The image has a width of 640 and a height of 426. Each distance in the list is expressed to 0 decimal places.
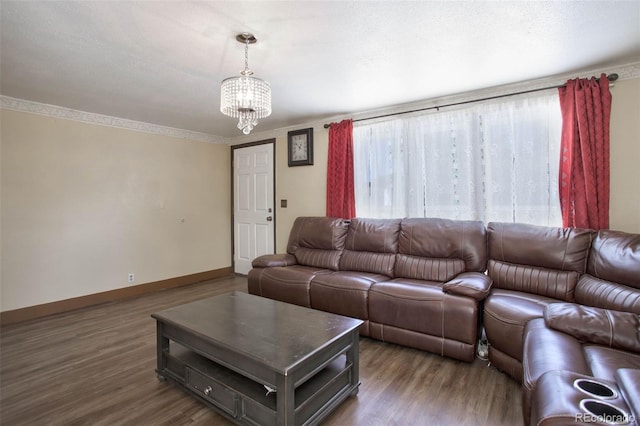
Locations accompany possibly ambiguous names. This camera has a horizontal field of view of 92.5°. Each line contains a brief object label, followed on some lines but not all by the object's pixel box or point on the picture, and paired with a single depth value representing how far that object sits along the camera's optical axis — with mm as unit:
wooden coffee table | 1507
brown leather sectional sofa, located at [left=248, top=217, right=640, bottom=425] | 1292
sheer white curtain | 2736
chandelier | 2008
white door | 4734
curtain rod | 2443
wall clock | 4227
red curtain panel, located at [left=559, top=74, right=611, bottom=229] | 2455
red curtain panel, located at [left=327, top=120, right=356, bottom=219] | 3830
